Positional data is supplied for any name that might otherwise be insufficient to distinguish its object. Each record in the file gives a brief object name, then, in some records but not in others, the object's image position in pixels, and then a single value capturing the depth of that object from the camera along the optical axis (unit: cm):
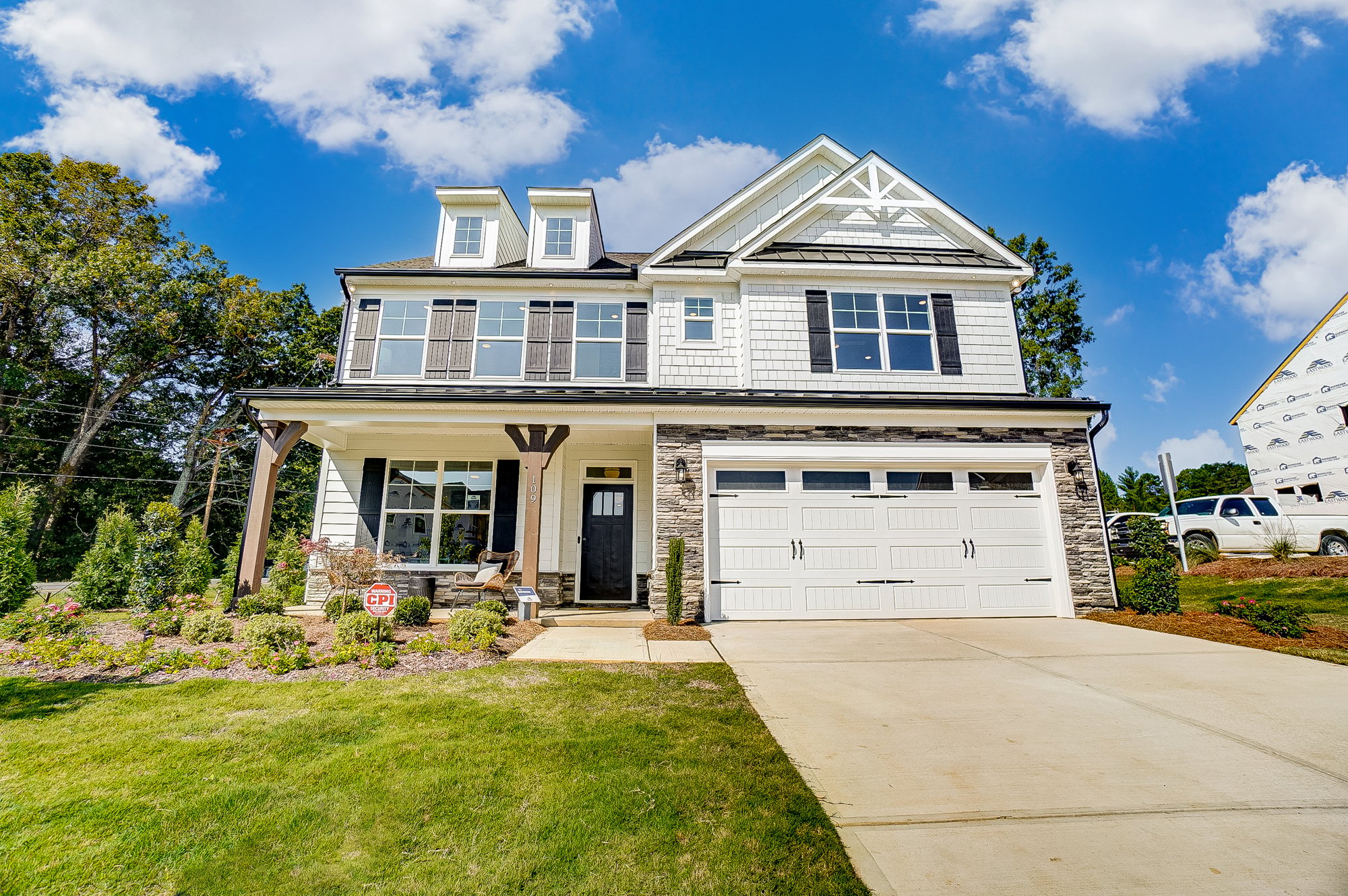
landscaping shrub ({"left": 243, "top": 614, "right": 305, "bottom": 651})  612
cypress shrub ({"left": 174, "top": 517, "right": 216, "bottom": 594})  1008
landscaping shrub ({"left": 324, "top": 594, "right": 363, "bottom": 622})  833
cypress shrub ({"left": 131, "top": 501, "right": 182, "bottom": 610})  927
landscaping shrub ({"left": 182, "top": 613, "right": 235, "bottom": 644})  668
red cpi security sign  625
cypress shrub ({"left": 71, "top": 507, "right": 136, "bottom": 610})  994
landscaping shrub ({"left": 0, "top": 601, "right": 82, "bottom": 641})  653
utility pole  1906
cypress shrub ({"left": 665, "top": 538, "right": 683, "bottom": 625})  826
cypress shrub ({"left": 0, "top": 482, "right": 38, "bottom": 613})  834
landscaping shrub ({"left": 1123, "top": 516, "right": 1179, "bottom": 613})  854
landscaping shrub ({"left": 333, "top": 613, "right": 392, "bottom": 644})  640
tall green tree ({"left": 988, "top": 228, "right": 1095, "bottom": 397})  2152
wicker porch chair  941
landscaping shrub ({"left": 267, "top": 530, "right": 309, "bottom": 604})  1087
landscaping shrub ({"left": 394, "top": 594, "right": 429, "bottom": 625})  779
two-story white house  924
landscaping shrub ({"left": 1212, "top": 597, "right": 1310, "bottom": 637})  686
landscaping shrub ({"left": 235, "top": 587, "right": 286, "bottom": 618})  859
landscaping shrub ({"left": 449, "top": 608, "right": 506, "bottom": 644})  660
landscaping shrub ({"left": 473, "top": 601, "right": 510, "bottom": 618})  798
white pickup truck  1322
